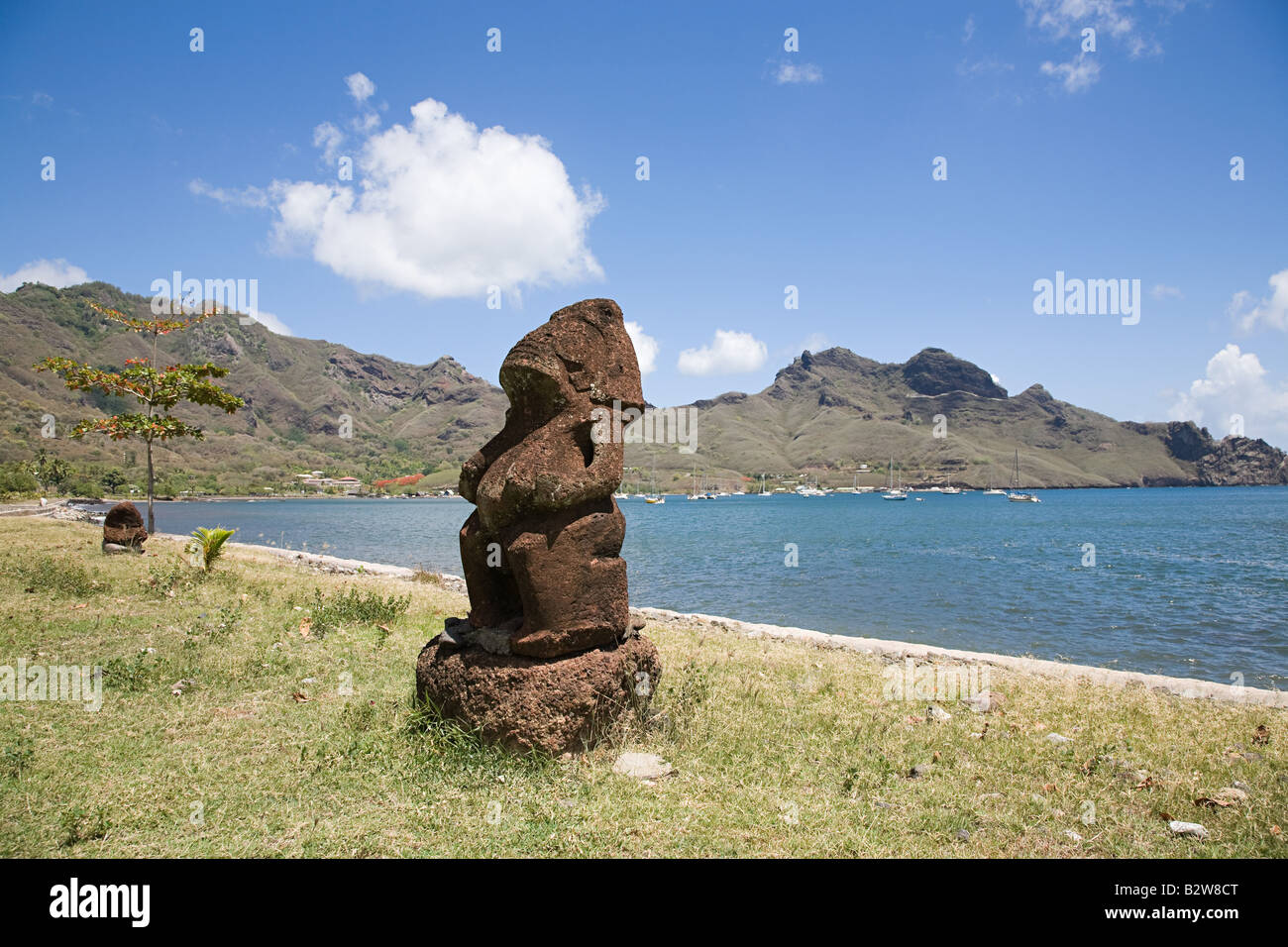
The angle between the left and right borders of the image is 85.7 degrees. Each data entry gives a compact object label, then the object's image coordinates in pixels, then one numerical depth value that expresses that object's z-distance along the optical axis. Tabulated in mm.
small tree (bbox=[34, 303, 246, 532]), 23094
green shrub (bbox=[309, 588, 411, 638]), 11227
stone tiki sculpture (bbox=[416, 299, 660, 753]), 6062
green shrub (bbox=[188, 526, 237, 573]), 15148
